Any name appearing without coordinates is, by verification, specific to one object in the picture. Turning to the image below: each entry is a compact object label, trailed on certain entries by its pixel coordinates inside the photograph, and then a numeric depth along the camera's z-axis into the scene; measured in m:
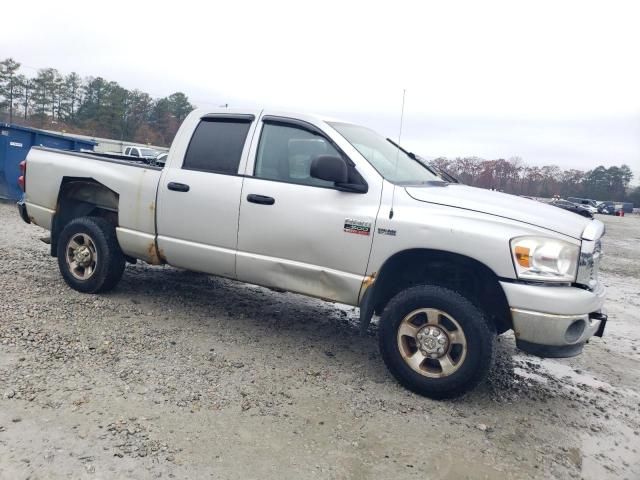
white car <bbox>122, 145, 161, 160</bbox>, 19.48
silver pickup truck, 3.51
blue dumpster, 12.30
